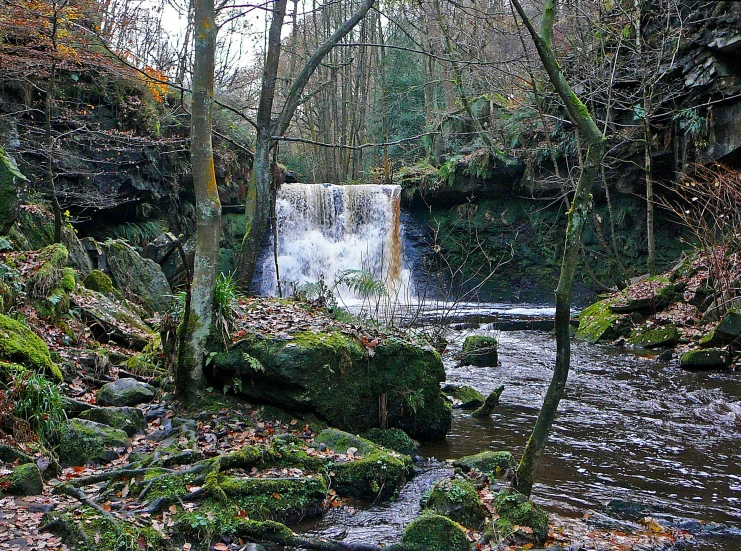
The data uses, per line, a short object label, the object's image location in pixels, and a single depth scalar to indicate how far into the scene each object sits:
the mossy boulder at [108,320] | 8.27
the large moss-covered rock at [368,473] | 5.09
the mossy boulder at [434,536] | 4.04
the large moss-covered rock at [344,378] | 6.08
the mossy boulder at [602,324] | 13.55
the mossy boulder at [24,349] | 5.55
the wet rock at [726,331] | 10.67
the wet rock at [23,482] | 4.05
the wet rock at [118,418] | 5.45
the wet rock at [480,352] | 11.01
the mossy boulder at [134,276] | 11.53
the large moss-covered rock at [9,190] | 8.05
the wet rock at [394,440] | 6.26
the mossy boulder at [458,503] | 4.51
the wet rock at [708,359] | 10.38
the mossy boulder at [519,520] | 4.32
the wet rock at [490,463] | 5.61
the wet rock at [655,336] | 12.29
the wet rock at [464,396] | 8.35
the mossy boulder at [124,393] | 6.04
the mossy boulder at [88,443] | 4.86
